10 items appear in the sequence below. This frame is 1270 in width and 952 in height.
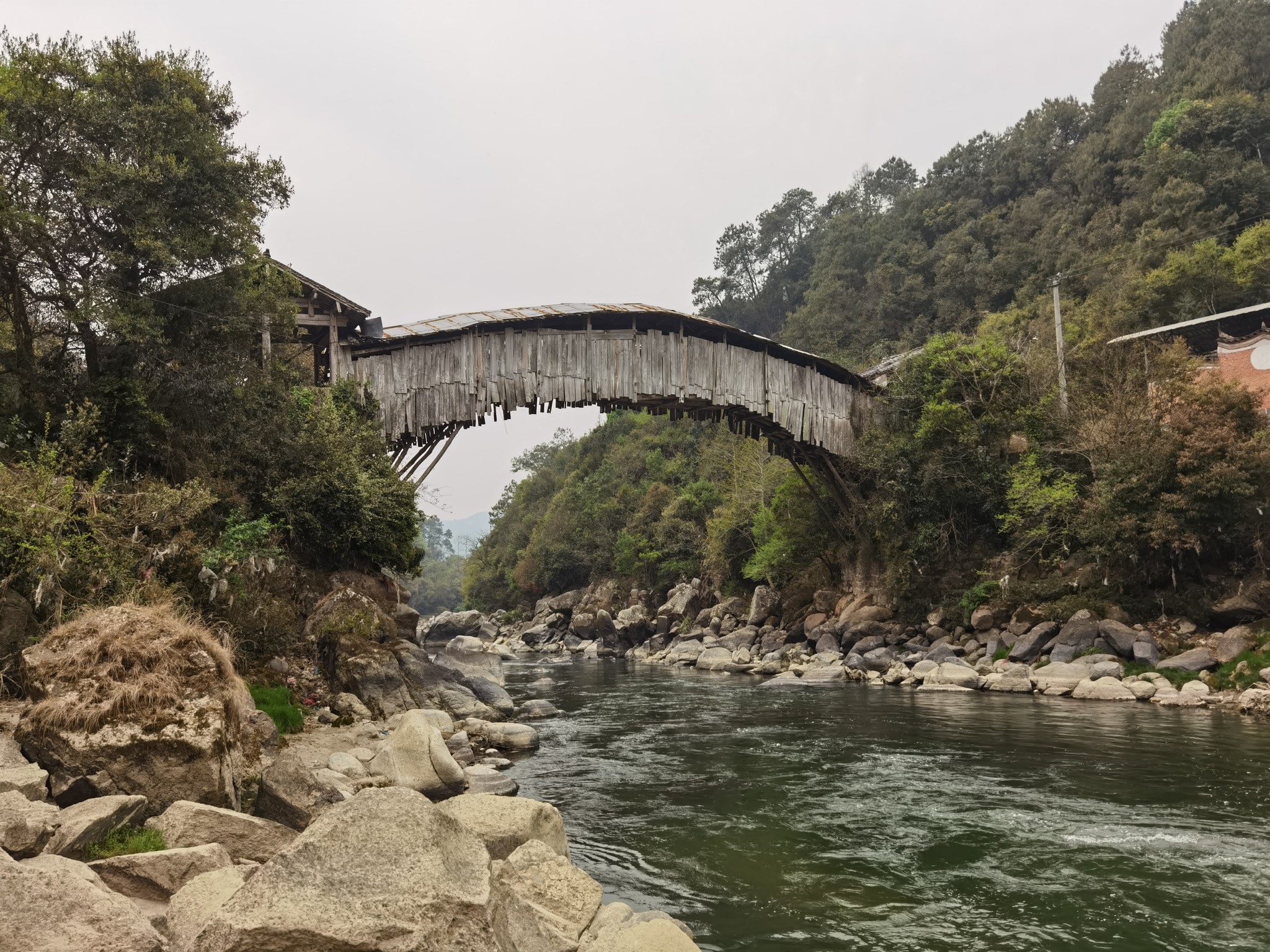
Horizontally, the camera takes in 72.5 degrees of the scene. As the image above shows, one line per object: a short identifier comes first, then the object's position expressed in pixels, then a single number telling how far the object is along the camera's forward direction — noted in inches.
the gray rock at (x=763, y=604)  1181.1
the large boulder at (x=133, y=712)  230.4
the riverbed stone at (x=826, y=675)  817.5
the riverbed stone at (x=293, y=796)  258.7
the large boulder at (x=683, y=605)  1433.3
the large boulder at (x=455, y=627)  1815.9
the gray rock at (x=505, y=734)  478.9
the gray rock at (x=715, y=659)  1013.2
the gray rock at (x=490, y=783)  355.9
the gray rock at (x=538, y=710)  629.0
